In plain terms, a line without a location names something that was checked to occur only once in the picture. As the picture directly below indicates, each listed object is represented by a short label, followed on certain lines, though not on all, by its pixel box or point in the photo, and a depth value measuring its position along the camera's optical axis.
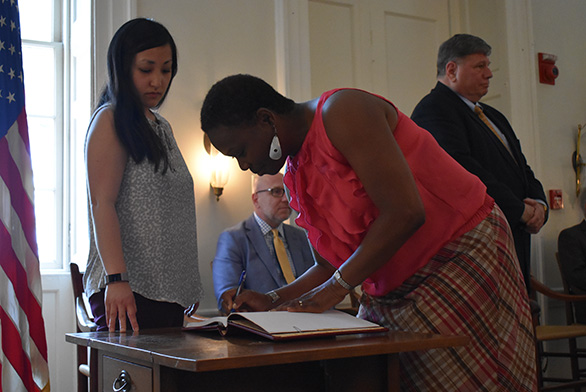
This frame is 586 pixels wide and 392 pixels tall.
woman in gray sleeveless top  1.69
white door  4.57
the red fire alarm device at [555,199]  4.88
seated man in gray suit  3.45
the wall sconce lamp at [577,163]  4.99
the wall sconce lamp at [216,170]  3.90
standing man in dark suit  2.39
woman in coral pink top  1.26
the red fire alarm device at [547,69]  4.89
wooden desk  0.98
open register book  1.12
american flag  2.82
